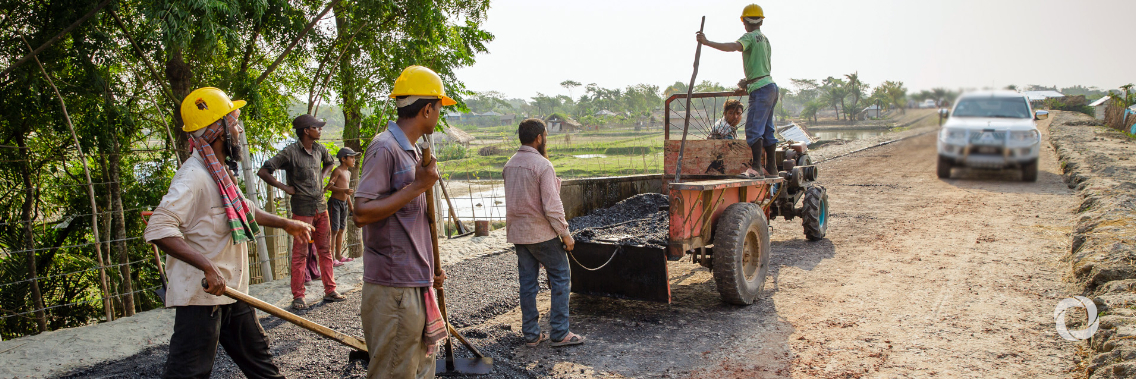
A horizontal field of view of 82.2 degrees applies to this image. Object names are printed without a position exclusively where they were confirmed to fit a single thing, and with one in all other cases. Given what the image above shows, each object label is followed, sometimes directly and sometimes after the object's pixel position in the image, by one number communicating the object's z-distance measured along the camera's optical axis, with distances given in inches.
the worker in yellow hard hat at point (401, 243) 104.7
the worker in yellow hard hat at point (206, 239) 107.1
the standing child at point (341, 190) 256.8
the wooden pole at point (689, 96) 204.0
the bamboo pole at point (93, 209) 215.9
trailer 193.8
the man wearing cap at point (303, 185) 227.1
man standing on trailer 231.6
